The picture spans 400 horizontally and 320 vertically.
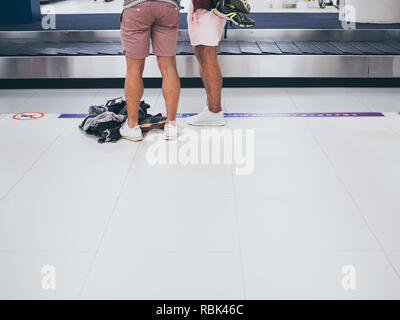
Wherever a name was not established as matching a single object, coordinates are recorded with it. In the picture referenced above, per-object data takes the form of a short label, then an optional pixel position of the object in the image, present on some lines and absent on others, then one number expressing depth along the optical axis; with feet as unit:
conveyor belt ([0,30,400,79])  13.14
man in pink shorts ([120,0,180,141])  8.21
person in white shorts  9.43
